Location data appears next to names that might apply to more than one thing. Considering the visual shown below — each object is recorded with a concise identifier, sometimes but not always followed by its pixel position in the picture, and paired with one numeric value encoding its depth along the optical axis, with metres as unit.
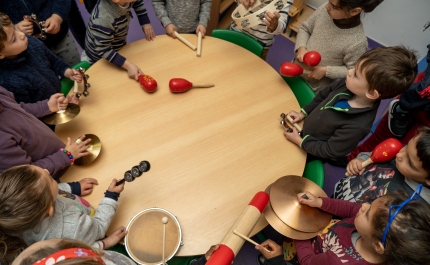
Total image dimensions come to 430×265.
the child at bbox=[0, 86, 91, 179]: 0.93
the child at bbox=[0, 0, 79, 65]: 1.33
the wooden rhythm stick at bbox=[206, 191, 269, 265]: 0.74
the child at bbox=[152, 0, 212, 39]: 1.67
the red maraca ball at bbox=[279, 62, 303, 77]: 1.34
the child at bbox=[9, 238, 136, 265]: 0.59
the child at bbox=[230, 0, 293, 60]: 1.37
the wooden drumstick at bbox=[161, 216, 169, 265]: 0.82
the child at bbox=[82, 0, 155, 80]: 1.33
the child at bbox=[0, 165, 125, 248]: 0.73
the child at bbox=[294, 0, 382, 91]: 1.27
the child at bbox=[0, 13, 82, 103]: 1.05
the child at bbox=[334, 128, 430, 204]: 0.92
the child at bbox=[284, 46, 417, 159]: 1.04
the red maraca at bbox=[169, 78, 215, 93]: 1.29
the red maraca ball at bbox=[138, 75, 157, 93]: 1.28
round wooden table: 1.02
